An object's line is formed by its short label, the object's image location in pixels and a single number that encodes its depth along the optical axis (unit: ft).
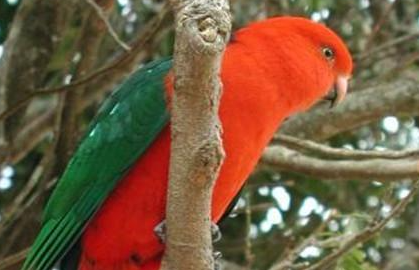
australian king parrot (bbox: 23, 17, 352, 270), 27.84
